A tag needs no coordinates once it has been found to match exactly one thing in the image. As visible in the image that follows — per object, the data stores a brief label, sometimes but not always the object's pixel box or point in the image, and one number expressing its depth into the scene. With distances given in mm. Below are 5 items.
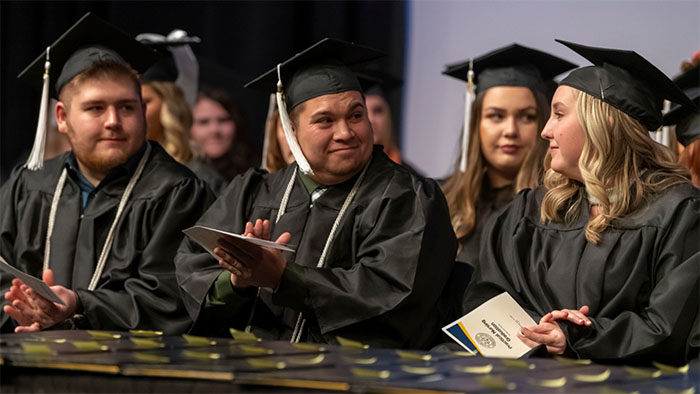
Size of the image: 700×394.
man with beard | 6465
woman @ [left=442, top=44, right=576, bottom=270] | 7863
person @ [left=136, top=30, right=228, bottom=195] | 9656
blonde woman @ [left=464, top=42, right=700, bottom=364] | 5203
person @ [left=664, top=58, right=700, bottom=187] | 6741
